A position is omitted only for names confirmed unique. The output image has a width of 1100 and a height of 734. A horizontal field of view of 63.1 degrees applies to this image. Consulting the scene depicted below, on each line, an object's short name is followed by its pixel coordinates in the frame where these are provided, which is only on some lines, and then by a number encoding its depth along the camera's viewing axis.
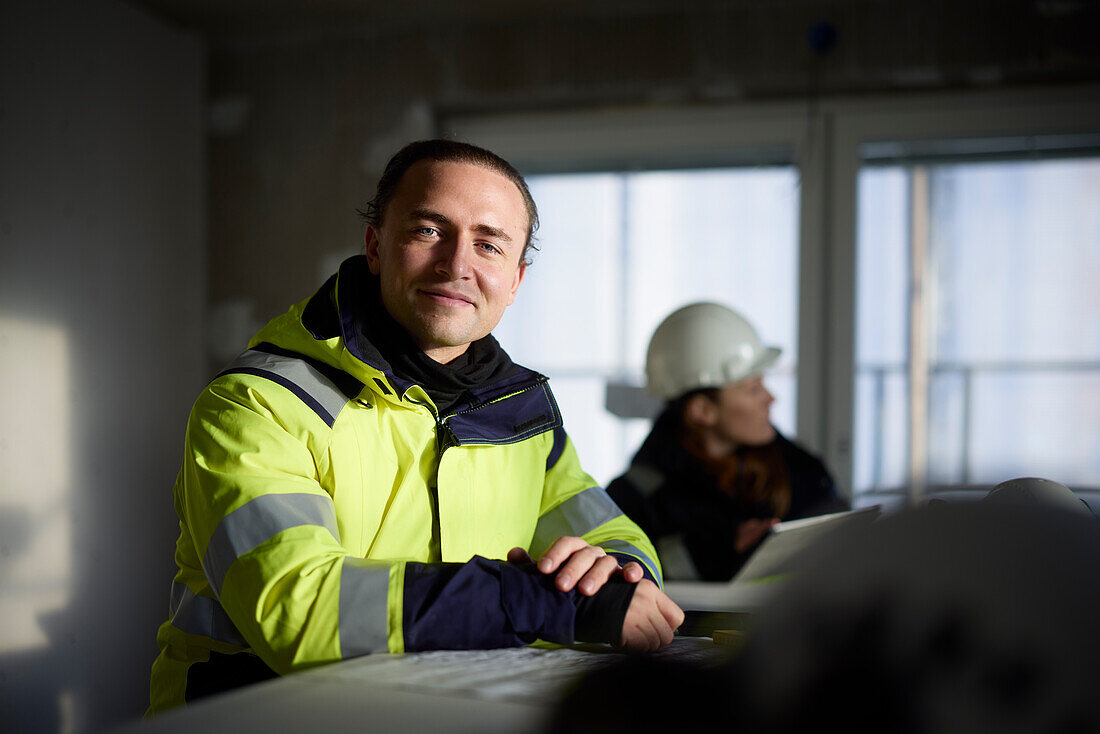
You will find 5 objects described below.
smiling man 0.93
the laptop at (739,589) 1.12
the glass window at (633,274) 3.80
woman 2.48
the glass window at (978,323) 3.56
